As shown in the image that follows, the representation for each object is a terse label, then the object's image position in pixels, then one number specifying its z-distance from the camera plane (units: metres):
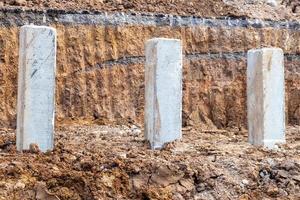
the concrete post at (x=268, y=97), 11.08
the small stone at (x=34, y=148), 9.43
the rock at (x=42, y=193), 8.34
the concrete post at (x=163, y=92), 10.37
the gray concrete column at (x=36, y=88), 9.57
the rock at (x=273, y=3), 19.23
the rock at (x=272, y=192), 9.34
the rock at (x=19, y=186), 8.29
